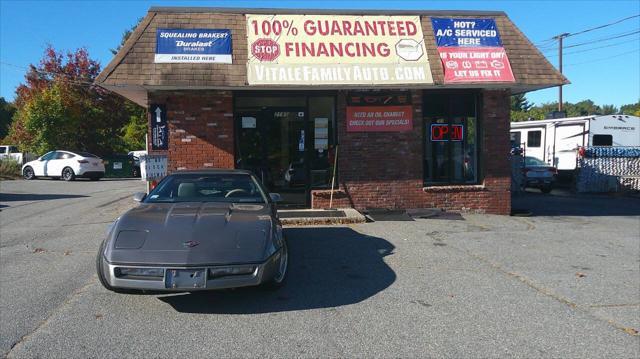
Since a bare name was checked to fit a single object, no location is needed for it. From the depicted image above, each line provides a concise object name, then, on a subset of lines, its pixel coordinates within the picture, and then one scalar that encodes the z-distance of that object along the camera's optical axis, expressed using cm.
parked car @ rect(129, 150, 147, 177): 3011
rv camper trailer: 2055
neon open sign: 1254
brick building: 1121
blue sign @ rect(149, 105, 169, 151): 1152
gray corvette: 497
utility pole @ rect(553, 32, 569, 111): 3894
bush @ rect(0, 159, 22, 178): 2689
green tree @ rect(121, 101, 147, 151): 3916
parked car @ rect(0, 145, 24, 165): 2920
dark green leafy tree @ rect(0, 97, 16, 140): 5884
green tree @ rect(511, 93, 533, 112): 9654
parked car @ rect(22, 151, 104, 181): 2559
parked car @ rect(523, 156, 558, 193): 1945
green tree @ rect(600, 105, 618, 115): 10507
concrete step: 1049
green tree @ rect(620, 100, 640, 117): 8616
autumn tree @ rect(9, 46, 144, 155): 3250
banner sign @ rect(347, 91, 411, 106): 1204
